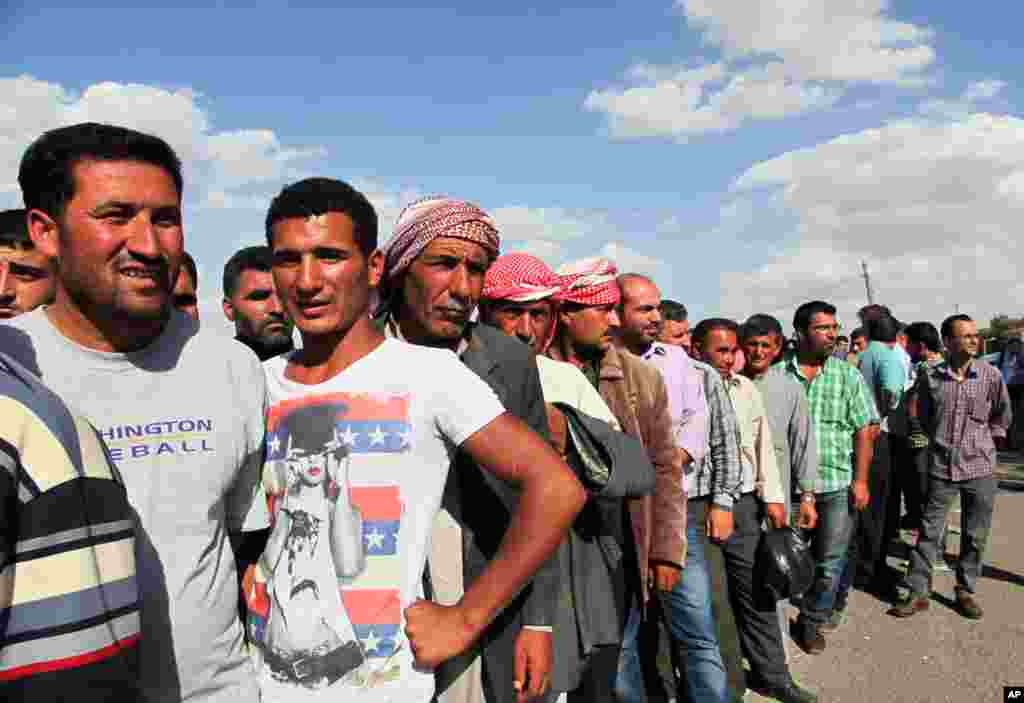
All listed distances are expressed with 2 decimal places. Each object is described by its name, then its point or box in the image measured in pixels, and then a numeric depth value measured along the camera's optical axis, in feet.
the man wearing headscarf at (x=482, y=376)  6.31
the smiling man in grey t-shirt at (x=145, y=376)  4.75
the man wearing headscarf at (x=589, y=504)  8.37
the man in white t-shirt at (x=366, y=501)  5.33
